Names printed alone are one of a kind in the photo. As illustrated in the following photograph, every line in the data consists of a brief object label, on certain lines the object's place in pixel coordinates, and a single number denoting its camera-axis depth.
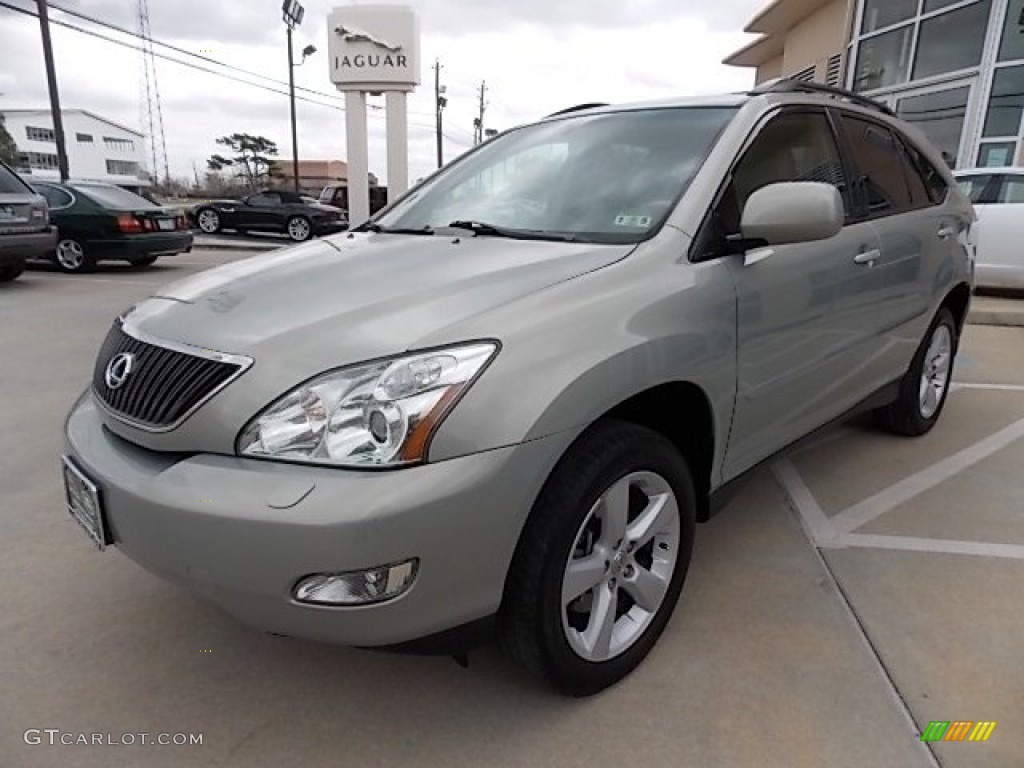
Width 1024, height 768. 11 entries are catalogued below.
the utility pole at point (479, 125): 52.90
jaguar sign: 19.05
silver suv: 1.60
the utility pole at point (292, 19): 26.05
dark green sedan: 10.16
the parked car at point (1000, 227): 8.03
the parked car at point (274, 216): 17.83
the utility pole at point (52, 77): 16.23
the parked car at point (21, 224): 8.23
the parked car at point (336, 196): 20.95
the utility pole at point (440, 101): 42.28
